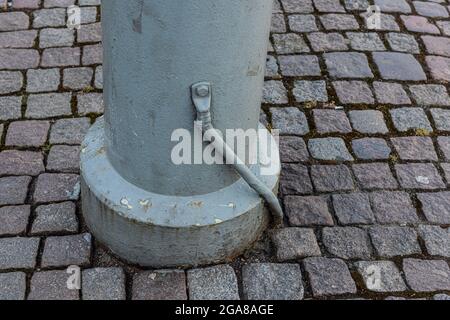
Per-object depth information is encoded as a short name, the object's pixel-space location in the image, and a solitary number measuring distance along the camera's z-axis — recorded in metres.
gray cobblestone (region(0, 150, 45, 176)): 3.56
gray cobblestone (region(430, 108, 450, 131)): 4.05
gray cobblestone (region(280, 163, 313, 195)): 3.56
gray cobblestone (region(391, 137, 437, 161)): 3.83
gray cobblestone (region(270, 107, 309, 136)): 3.94
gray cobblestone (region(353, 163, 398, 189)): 3.62
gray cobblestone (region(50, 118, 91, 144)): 3.78
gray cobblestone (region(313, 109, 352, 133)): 3.96
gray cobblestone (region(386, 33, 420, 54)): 4.68
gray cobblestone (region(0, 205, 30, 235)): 3.22
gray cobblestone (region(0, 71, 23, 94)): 4.13
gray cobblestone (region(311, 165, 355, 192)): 3.59
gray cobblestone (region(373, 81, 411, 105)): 4.21
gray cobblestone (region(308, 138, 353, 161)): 3.78
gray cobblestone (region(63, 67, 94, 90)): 4.18
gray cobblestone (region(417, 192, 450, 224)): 3.46
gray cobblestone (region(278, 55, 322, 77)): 4.39
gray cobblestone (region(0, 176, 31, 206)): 3.39
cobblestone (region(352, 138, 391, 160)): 3.81
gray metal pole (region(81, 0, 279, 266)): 2.47
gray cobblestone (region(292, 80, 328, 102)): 4.20
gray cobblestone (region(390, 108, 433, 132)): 4.03
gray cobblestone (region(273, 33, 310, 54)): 4.59
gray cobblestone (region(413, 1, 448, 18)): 5.05
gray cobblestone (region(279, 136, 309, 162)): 3.76
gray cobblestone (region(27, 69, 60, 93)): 4.14
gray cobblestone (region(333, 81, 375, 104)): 4.20
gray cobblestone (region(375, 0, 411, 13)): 5.08
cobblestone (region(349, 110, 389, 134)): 3.99
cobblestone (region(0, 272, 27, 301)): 2.92
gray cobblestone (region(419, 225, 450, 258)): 3.27
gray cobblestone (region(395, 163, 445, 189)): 3.65
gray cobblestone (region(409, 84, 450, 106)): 4.23
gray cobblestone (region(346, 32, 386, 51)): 4.65
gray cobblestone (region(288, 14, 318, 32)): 4.80
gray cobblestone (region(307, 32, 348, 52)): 4.62
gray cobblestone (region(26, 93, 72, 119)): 3.96
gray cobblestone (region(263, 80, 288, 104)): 4.16
